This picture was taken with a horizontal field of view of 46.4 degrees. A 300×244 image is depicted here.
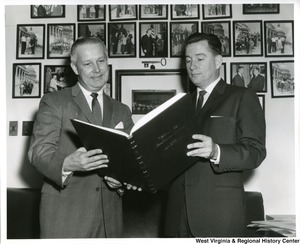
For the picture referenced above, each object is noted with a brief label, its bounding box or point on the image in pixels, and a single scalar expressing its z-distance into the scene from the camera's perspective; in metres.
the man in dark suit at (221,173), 1.55
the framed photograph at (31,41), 2.33
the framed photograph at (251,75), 2.32
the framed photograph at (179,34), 2.34
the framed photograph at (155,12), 2.32
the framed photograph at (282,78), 2.24
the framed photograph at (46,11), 2.32
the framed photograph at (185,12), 2.31
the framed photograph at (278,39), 2.18
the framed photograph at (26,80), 2.37
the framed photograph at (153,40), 2.35
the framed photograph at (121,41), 2.36
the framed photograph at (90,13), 2.34
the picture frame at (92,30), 2.36
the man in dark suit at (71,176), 1.57
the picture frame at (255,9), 2.25
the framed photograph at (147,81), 2.36
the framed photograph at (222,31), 2.31
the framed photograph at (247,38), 2.28
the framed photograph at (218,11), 2.28
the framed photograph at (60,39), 2.36
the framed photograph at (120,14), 2.34
